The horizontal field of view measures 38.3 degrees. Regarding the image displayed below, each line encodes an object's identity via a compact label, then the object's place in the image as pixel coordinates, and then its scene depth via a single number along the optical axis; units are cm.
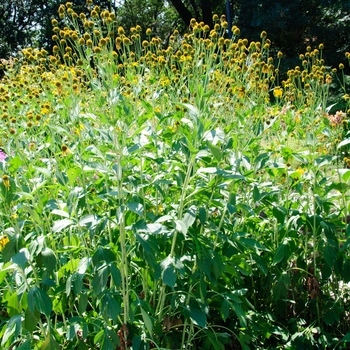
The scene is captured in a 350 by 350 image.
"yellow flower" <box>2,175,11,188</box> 191
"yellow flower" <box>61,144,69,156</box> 239
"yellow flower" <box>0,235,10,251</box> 208
